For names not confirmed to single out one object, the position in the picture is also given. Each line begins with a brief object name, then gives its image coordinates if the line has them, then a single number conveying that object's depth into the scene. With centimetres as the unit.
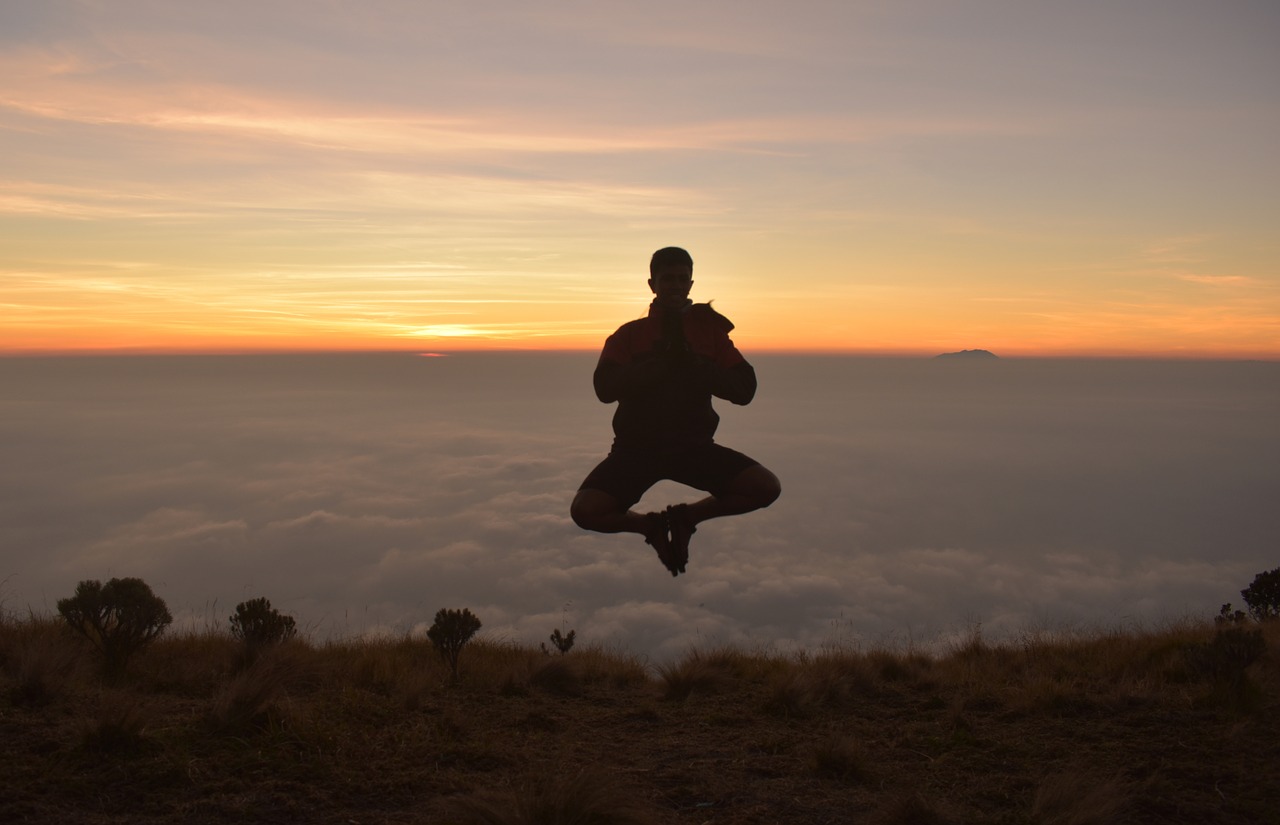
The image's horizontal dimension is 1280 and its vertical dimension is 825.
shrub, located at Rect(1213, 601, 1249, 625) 1205
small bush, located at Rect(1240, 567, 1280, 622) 1366
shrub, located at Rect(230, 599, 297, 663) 942
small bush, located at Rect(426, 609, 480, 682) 949
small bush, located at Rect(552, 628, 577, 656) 1245
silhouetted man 612
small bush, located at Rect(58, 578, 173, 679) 854
